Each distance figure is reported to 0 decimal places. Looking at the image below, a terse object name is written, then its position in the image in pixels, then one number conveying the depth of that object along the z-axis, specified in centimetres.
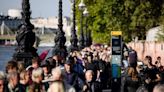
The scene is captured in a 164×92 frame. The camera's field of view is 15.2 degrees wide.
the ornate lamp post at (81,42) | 4544
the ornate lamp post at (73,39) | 3616
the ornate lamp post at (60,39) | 2538
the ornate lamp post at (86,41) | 5702
